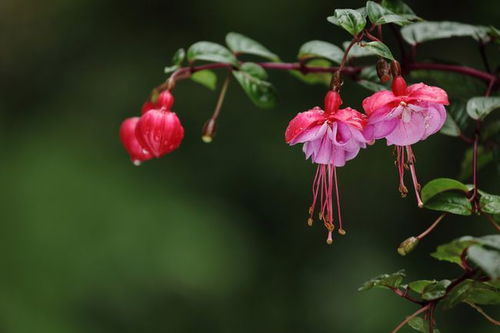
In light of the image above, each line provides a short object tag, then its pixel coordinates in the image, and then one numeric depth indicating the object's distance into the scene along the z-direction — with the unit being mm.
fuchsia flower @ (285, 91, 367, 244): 2151
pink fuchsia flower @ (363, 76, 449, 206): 2138
